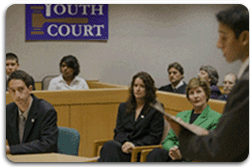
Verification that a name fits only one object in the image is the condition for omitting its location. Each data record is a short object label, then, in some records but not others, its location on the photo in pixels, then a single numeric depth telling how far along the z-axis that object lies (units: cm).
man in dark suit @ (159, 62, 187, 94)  466
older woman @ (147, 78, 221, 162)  412
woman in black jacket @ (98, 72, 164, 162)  445
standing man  229
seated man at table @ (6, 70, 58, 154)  434
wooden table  421
